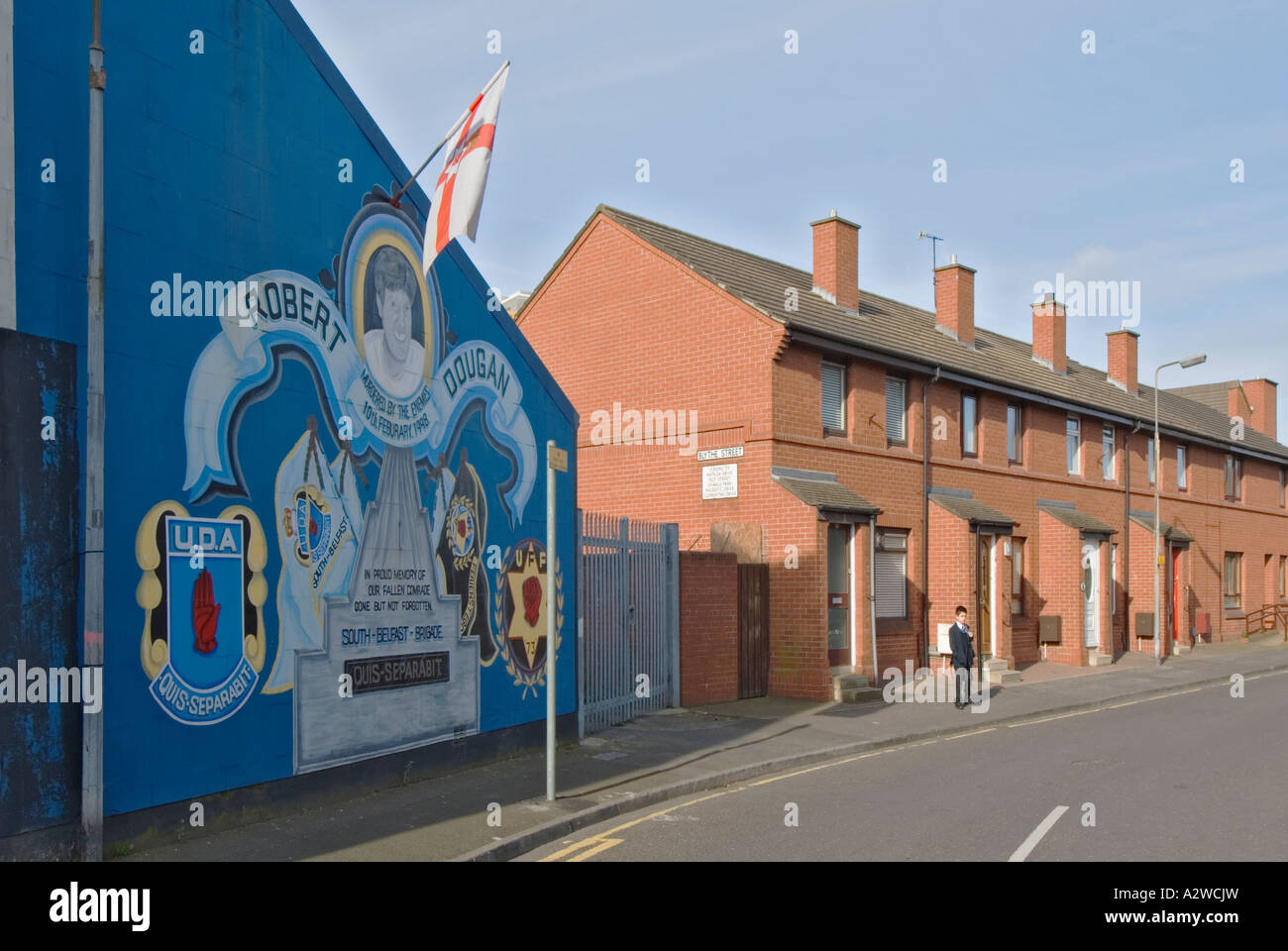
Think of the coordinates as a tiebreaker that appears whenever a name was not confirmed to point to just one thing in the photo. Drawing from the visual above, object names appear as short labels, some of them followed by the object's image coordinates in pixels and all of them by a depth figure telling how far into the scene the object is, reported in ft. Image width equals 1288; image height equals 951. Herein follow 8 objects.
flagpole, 30.76
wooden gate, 60.03
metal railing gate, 47.01
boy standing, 59.11
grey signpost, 31.35
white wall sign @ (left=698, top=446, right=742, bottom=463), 64.90
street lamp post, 86.01
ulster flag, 30.19
